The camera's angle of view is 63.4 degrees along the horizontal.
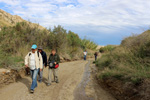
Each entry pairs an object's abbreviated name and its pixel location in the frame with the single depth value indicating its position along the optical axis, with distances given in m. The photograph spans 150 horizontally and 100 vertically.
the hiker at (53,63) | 6.86
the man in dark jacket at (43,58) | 7.17
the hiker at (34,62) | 5.70
